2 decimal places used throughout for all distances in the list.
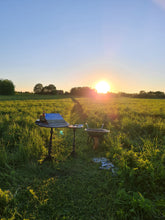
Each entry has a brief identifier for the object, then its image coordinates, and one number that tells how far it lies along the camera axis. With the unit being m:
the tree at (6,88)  69.56
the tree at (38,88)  98.38
